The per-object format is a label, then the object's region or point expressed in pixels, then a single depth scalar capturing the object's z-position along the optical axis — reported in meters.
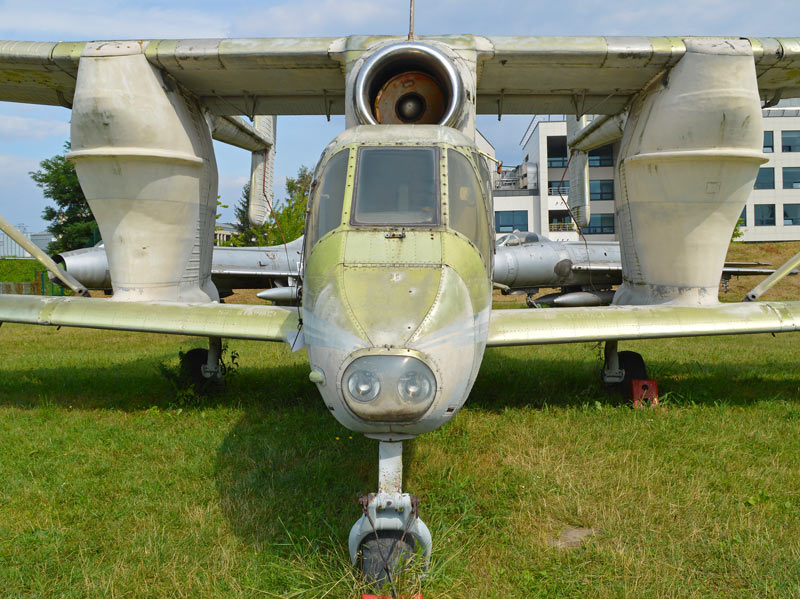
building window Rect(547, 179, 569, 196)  42.72
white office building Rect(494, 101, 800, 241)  41.72
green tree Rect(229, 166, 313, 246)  26.59
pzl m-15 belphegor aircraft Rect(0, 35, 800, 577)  3.98
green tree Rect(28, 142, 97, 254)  44.25
